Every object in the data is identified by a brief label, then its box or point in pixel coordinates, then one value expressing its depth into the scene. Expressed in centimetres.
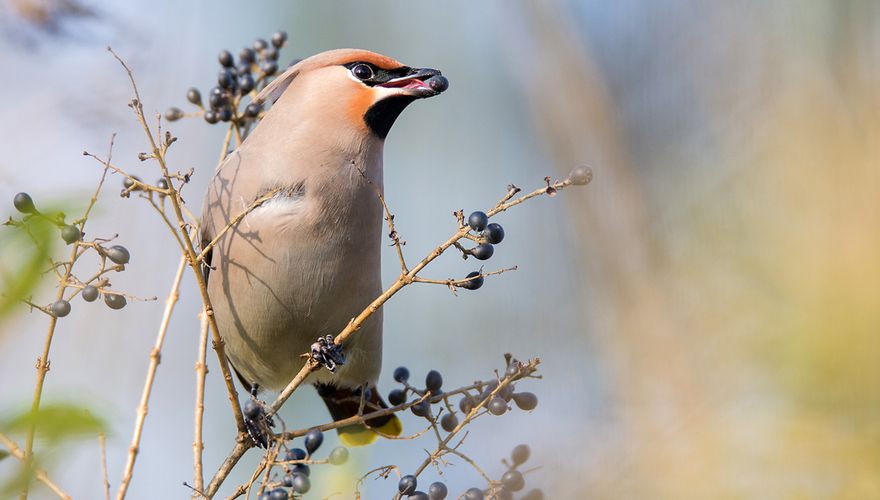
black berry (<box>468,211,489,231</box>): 408
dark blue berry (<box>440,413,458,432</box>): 486
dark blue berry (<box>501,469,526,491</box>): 423
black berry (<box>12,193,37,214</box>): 342
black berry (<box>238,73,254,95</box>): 566
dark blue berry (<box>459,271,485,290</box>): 439
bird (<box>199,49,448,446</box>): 579
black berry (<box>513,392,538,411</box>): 493
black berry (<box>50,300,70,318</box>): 382
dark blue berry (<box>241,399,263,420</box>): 511
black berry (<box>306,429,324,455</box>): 521
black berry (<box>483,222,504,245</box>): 418
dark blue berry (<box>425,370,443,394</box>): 512
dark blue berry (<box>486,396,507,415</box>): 462
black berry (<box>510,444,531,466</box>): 436
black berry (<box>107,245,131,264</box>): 427
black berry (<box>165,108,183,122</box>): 587
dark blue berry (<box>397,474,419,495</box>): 427
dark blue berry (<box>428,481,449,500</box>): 444
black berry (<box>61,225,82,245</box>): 376
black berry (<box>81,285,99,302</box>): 419
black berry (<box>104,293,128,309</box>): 423
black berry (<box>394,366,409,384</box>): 548
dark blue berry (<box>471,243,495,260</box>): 426
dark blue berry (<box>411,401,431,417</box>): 502
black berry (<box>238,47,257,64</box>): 574
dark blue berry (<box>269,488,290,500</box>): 436
